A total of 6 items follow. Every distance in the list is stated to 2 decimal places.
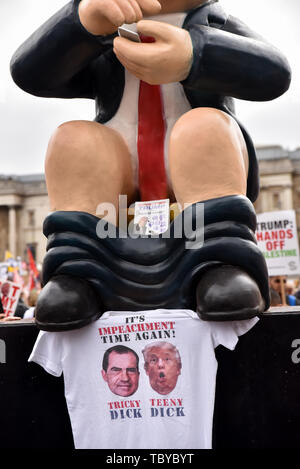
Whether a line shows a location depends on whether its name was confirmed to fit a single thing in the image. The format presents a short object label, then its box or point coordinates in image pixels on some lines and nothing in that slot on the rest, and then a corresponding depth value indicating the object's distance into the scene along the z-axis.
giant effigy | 1.63
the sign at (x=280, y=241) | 4.28
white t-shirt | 1.61
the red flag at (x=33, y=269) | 7.52
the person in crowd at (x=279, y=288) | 4.59
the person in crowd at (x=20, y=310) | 4.29
